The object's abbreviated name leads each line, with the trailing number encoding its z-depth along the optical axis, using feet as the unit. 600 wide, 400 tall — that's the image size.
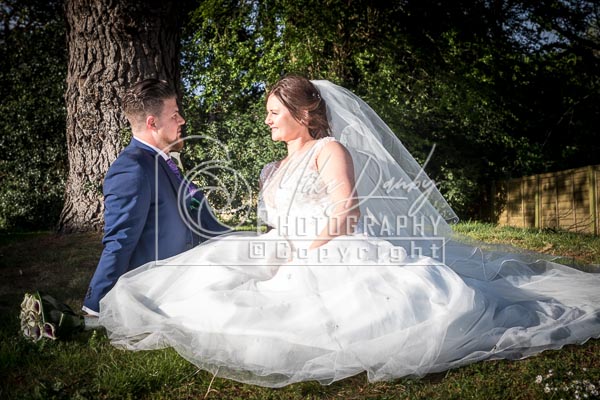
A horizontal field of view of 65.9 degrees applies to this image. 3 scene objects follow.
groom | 10.91
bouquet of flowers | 10.37
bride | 8.56
